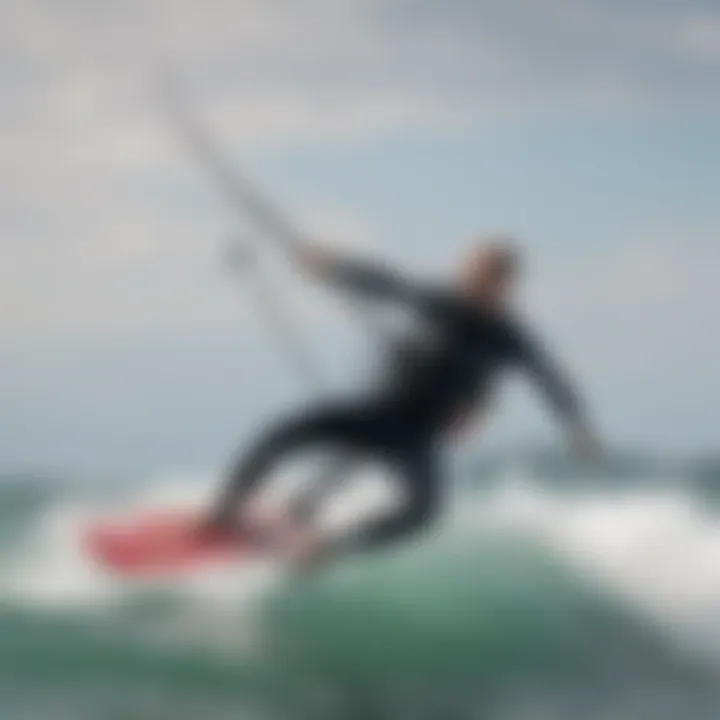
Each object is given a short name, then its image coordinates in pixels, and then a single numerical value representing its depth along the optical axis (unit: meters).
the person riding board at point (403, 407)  13.65
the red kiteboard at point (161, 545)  13.58
